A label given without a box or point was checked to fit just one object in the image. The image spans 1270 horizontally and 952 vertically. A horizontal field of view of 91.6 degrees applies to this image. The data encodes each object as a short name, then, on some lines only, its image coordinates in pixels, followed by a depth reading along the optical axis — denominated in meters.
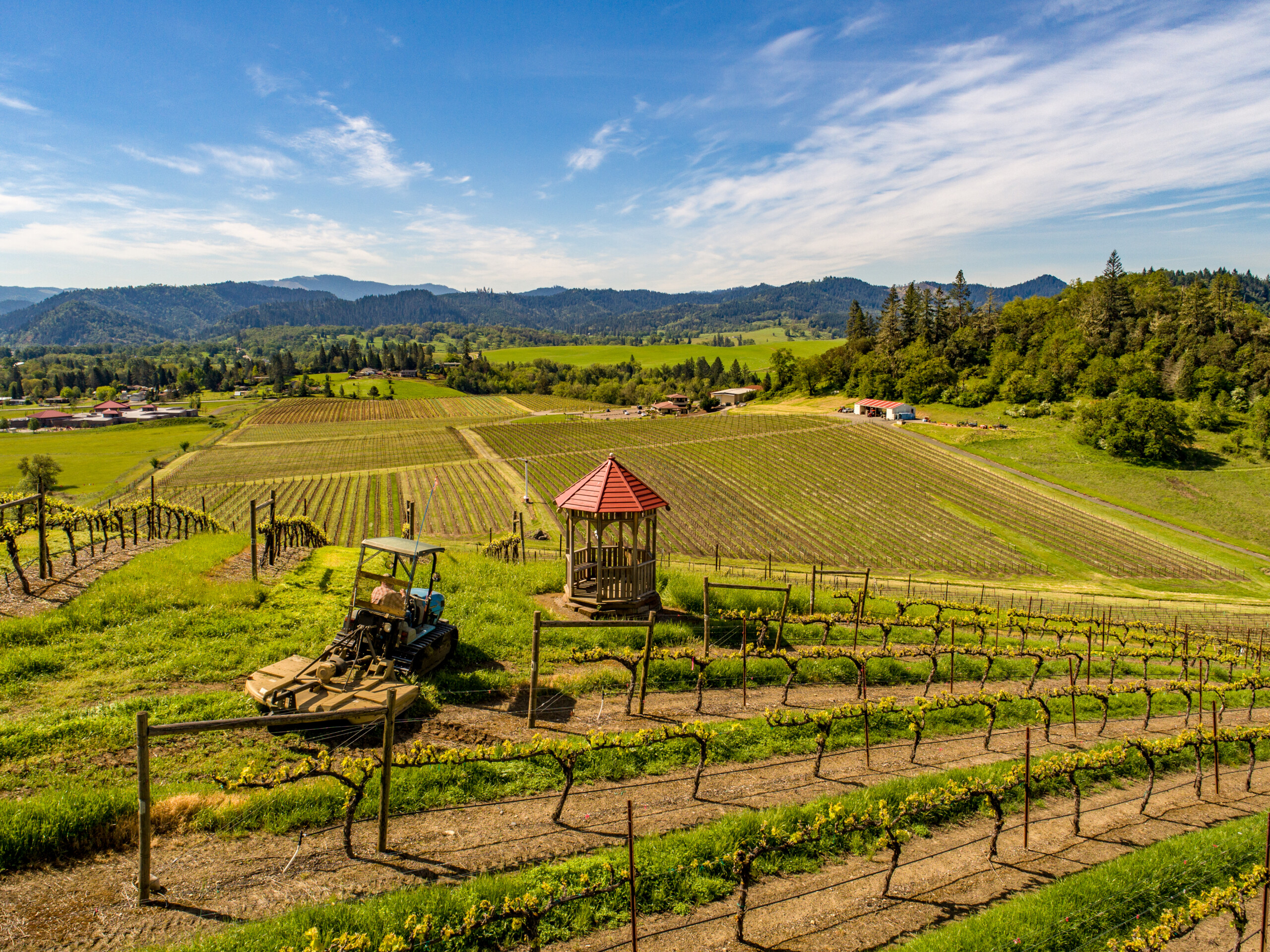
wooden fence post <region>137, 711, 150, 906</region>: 6.99
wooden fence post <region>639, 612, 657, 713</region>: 12.43
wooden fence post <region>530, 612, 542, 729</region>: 11.76
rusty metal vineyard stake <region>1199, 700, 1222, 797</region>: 11.02
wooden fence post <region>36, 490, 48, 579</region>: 15.89
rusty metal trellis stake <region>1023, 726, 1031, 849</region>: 8.96
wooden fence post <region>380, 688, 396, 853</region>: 8.12
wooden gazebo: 19.05
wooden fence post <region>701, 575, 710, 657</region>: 16.04
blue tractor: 12.66
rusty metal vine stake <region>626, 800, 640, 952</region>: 6.43
